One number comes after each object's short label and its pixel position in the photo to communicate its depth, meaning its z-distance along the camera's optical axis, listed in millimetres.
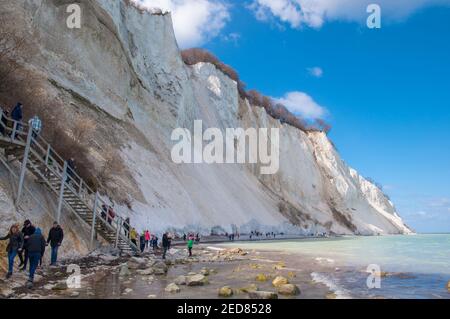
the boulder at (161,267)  12594
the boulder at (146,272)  11898
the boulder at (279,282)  10266
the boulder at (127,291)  8747
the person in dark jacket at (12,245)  9078
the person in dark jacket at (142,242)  18578
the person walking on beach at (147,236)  19906
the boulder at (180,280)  10445
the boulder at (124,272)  11320
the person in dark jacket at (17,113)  12721
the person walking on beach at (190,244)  18995
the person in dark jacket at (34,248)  9102
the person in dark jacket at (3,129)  11867
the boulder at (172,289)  9091
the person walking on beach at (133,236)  18623
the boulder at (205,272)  12557
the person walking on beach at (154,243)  21134
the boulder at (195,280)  10203
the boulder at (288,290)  9193
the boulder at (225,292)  8820
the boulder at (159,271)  12070
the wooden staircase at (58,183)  12403
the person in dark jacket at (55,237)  11570
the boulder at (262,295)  8366
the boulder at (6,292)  7731
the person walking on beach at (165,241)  17588
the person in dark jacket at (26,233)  9905
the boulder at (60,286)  8680
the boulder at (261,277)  11438
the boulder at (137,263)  13359
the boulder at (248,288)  9340
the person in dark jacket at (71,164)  17053
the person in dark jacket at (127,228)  18412
